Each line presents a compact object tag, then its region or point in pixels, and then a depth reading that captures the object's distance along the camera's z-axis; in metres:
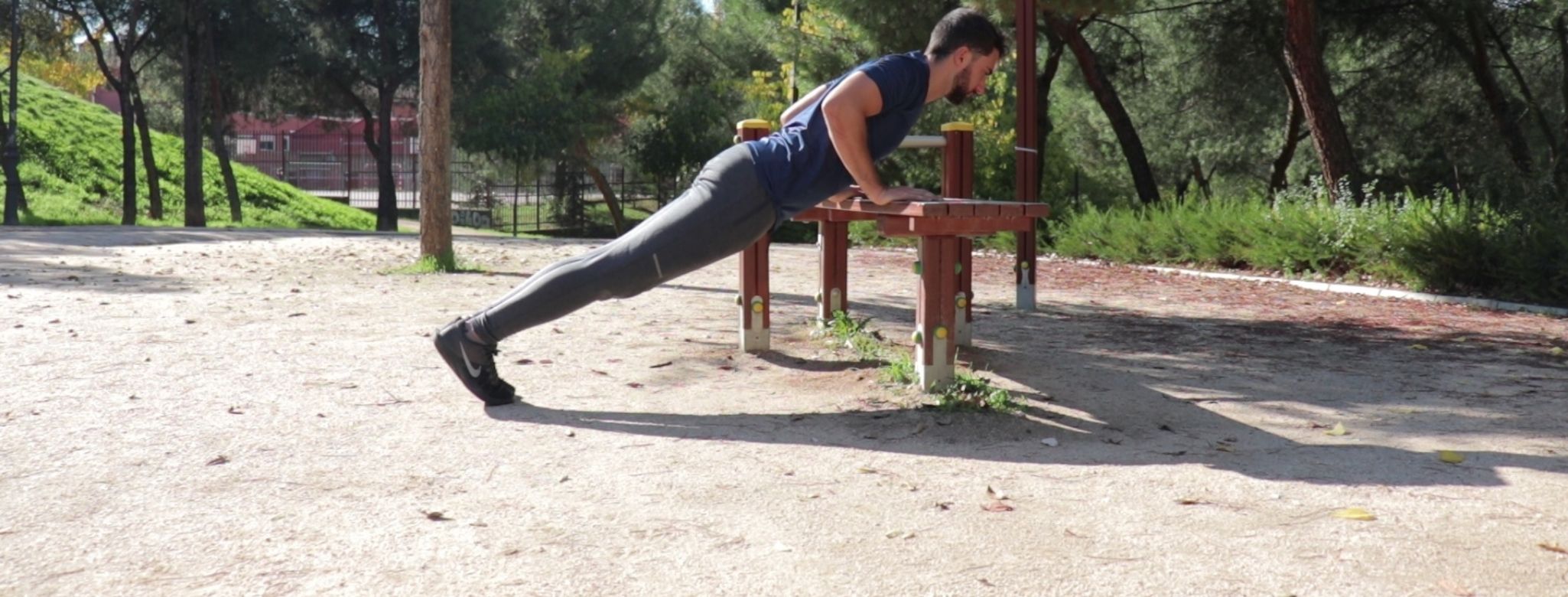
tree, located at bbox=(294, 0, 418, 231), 31.45
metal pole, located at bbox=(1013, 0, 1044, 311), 9.30
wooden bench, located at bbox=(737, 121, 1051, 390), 4.89
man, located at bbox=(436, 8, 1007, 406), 4.71
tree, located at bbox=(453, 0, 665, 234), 32.44
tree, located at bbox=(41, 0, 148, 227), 27.62
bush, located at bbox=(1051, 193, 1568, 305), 10.74
